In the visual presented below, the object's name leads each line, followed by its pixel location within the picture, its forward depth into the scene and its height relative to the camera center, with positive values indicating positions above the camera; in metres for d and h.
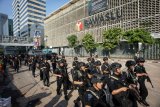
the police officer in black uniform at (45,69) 6.12 -1.15
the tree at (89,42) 25.21 +2.15
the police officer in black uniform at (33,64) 8.48 -1.15
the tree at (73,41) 30.14 +2.92
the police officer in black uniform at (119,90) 2.27 -0.92
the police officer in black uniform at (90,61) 5.38 -0.59
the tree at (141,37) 17.24 +2.37
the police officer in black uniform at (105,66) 4.18 -0.73
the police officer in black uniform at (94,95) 2.01 -0.93
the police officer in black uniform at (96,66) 4.32 -0.74
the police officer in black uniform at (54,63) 8.63 -1.10
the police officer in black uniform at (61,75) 4.45 -1.10
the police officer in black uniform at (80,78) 3.26 -0.96
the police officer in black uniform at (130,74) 2.97 -0.73
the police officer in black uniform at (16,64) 10.40 -1.44
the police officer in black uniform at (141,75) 3.67 -0.94
